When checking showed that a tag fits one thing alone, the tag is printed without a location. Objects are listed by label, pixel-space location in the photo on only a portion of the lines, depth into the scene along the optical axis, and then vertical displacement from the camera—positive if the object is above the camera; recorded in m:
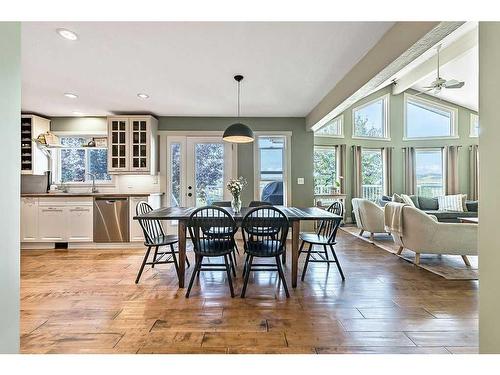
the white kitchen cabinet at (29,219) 4.63 -0.53
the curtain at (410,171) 7.90 +0.50
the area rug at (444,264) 3.17 -1.01
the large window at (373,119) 8.05 +2.07
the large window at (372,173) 8.03 +0.45
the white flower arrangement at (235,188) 3.38 +0.00
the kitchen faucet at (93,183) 5.25 +0.09
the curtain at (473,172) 7.43 +0.45
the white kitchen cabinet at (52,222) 4.66 -0.59
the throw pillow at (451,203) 6.43 -0.36
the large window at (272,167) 5.51 +0.43
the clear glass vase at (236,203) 3.41 -0.19
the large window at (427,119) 7.90 +2.05
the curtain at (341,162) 7.70 +0.74
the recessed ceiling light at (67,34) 2.41 +1.39
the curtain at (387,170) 7.95 +0.53
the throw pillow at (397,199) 6.08 -0.25
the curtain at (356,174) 7.77 +0.40
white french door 5.38 +0.38
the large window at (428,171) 7.94 +0.50
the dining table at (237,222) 2.79 -0.35
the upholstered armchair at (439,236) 3.40 -0.61
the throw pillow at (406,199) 6.14 -0.26
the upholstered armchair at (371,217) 5.19 -0.56
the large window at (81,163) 5.32 +0.49
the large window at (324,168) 7.76 +0.58
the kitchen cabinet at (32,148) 4.90 +0.73
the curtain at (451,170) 7.57 +0.51
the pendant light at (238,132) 3.40 +0.70
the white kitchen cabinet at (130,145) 5.00 +0.80
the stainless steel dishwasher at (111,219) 4.73 -0.54
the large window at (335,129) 7.66 +1.69
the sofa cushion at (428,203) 6.55 -0.38
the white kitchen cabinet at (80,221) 4.70 -0.57
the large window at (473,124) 7.65 +1.79
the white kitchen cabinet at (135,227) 4.74 -0.68
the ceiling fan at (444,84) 4.74 +1.85
